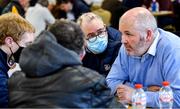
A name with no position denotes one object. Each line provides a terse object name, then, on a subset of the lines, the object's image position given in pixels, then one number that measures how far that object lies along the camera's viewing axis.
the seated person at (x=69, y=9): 10.59
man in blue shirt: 3.80
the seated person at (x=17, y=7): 9.01
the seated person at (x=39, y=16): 9.59
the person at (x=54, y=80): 2.80
